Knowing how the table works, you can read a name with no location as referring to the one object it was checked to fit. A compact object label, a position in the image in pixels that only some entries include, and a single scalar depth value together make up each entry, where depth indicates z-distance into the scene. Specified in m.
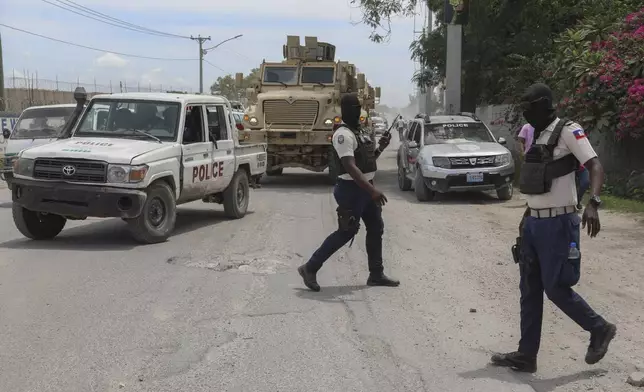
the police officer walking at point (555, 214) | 4.18
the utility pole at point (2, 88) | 24.16
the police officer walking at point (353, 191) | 6.04
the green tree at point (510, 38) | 19.14
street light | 53.22
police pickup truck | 8.05
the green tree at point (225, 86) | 82.25
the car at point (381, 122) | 35.41
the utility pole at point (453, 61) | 18.17
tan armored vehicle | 16.00
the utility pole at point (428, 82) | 24.53
